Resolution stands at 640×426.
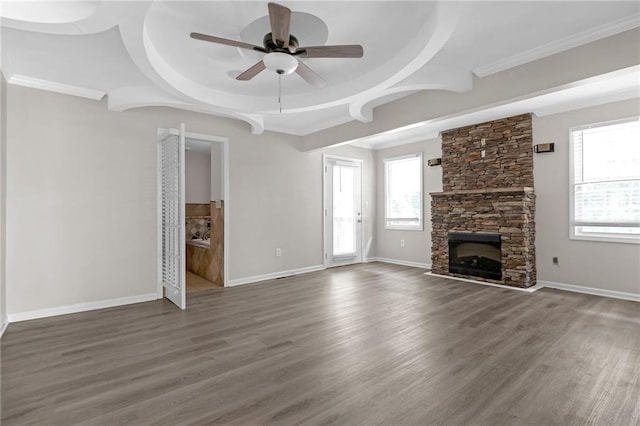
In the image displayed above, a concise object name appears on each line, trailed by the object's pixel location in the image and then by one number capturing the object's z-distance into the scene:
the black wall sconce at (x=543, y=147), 4.66
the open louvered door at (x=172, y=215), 3.75
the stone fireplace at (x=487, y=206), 4.76
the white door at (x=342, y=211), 6.37
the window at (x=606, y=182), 4.09
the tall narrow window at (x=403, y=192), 6.53
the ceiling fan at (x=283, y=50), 2.22
